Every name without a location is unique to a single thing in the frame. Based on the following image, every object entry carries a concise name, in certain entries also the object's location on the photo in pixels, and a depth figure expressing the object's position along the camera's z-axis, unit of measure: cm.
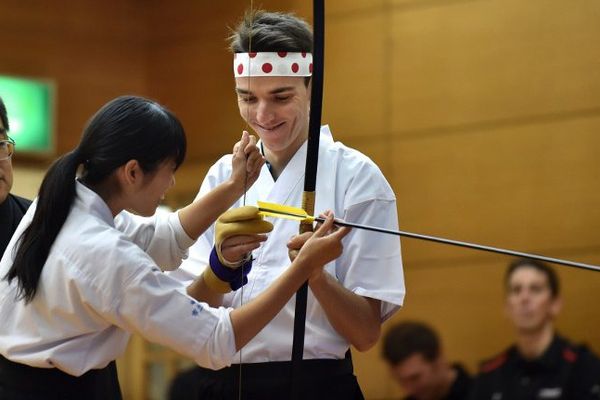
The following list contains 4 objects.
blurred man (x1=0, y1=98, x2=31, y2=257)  555
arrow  508
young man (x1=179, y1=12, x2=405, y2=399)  534
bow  528
